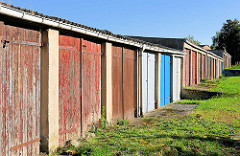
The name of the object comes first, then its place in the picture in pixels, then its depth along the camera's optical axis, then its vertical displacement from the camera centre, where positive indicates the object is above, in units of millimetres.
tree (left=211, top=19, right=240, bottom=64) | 53838 +8815
